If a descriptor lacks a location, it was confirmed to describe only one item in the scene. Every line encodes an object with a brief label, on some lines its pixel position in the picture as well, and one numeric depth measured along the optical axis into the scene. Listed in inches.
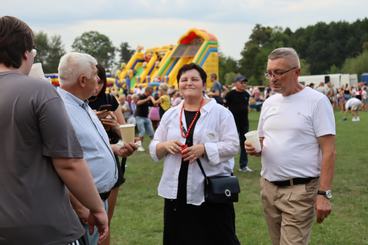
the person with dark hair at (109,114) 164.7
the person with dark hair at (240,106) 394.0
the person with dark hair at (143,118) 542.6
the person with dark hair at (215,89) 517.1
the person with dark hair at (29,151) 87.6
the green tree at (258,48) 3105.3
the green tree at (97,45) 4274.1
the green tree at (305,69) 2975.1
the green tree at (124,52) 4640.0
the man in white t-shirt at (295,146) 141.5
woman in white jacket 161.6
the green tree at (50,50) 3348.9
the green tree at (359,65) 2792.8
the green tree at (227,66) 3148.1
